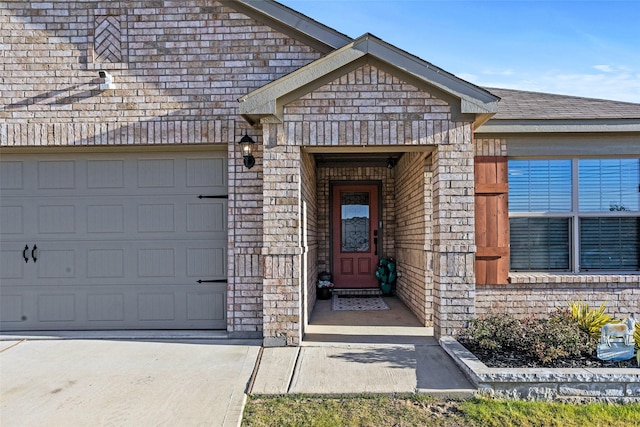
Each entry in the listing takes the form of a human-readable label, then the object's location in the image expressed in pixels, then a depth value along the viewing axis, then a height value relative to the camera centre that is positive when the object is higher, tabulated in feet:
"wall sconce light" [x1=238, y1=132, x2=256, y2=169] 18.33 +2.97
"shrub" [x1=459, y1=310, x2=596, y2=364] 14.62 -3.95
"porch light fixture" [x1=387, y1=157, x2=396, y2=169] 28.40 +3.84
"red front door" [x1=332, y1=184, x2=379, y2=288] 31.42 -0.87
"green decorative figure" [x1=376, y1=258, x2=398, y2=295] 29.68 -3.54
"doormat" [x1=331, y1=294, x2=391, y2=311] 25.38 -4.85
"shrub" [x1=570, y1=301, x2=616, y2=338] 16.39 -3.62
